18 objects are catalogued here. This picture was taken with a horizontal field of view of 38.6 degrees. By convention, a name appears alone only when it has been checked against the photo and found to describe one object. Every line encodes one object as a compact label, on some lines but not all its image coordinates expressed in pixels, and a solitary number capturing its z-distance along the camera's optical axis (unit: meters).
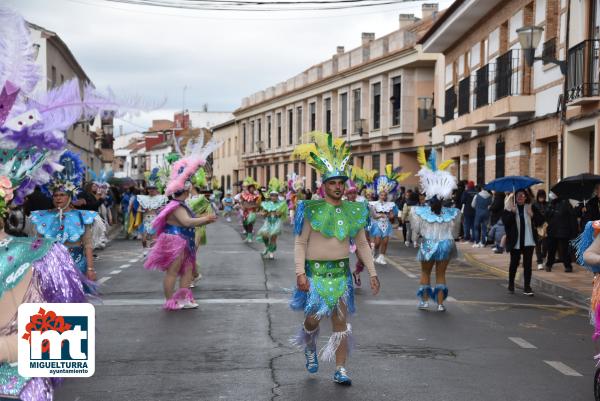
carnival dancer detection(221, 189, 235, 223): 42.44
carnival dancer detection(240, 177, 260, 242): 24.03
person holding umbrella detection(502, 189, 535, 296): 13.21
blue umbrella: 13.29
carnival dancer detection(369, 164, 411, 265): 17.73
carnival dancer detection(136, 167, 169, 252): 20.36
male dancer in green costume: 7.01
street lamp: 17.08
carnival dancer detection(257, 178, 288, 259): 18.94
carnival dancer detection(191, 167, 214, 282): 13.62
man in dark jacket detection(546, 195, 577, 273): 16.20
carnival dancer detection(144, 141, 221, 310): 11.12
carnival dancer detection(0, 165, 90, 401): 3.93
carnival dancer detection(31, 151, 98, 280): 8.59
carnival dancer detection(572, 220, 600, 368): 6.02
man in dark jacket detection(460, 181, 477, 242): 24.42
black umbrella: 13.58
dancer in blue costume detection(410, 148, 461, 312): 11.12
